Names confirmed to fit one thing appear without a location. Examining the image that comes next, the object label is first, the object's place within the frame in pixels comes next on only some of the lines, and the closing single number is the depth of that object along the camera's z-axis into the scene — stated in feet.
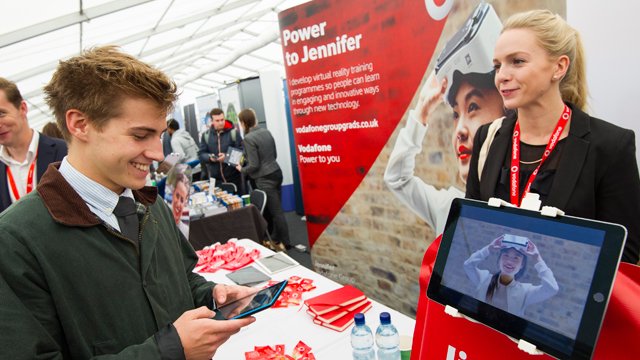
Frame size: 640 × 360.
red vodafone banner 8.05
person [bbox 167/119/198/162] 22.58
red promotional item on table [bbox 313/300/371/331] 5.38
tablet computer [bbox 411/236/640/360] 1.99
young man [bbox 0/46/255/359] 2.89
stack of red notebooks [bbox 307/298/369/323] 5.51
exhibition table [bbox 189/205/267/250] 12.02
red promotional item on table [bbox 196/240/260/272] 8.33
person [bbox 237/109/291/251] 15.87
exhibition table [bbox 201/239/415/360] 5.01
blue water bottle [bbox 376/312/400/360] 4.17
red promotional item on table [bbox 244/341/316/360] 4.78
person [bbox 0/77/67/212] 7.07
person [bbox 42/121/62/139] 11.73
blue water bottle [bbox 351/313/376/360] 4.35
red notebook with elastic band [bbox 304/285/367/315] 5.69
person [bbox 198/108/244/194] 19.42
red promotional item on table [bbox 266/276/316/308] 6.31
